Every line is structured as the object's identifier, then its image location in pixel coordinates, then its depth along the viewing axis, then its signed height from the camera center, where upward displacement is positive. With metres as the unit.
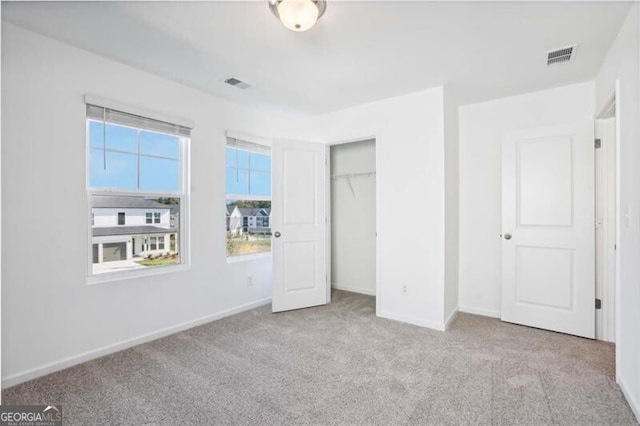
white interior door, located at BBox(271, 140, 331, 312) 3.73 -0.16
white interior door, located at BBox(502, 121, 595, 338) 2.97 -0.18
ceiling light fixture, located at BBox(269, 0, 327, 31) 1.78 +1.12
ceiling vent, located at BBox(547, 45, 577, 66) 2.43 +1.21
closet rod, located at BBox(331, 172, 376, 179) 4.50 +0.53
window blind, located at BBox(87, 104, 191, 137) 2.56 +0.80
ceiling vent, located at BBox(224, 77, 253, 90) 3.00 +1.24
